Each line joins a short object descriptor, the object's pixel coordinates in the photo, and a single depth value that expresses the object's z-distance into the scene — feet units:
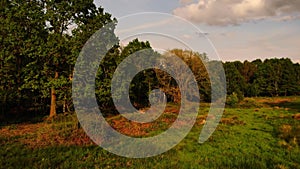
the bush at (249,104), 170.60
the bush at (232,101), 178.50
